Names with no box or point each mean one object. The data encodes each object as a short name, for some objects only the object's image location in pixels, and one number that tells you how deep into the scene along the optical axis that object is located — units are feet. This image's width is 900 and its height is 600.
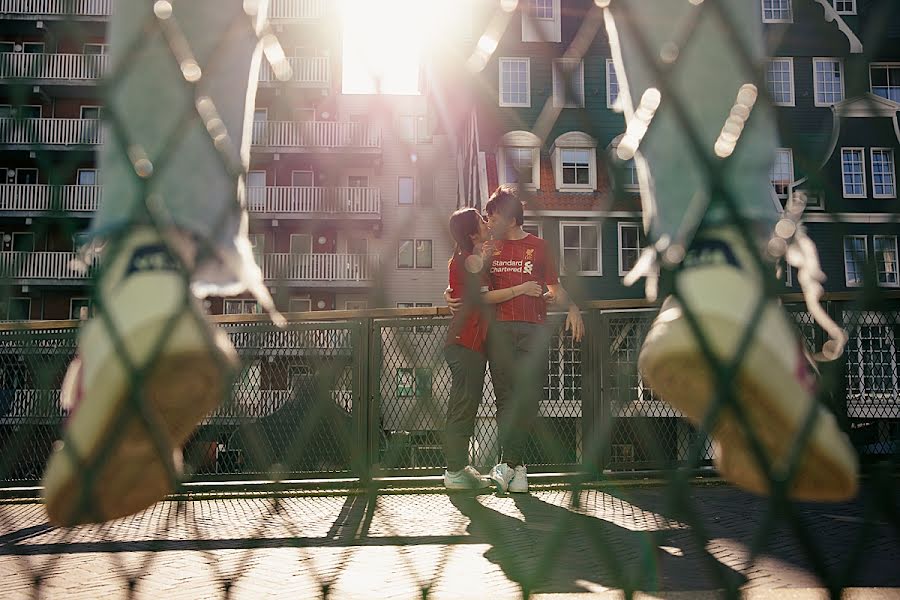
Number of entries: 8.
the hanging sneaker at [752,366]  2.70
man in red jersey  8.82
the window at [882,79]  44.59
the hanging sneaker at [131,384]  2.80
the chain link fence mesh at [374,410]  11.60
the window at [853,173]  49.78
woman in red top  9.34
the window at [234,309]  27.49
